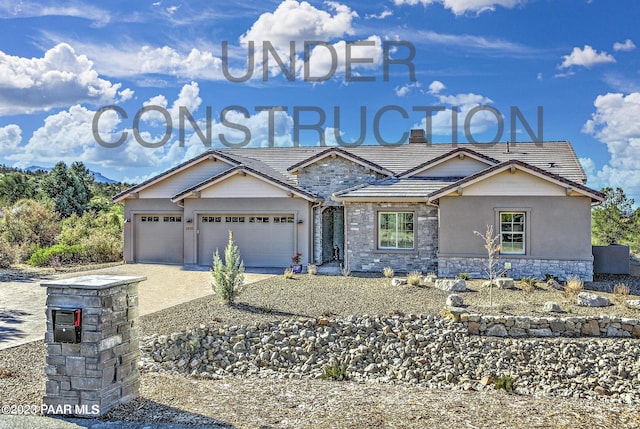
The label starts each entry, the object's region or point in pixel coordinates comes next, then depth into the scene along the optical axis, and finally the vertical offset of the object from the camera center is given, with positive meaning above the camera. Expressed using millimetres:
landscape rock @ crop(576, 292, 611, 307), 11984 -1640
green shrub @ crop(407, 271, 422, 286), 14828 -1399
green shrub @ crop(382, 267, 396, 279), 16812 -1349
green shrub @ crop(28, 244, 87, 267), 20594 -933
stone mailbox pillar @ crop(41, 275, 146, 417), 5367 -1214
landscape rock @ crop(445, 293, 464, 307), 11828 -1609
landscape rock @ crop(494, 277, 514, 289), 14461 -1456
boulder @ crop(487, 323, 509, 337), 10414 -2035
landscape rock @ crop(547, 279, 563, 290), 14667 -1545
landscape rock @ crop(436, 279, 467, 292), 13945 -1486
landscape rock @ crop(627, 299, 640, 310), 11758 -1695
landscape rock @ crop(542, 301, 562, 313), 11367 -1708
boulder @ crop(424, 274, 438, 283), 15505 -1435
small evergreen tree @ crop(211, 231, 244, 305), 12117 -1082
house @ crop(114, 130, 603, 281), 16281 +849
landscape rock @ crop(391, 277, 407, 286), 14984 -1475
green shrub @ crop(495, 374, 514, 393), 8087 -2463
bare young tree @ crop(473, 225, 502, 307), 16297 -874
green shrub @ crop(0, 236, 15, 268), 19766 -837
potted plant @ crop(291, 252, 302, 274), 18595 -1190
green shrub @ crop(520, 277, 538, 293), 14117 -1500
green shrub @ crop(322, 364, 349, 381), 8359 -2364
